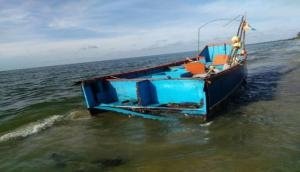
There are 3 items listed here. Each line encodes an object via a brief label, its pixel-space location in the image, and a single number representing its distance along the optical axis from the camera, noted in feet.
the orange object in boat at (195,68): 26.20
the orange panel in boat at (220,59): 33.22
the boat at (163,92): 19.93
